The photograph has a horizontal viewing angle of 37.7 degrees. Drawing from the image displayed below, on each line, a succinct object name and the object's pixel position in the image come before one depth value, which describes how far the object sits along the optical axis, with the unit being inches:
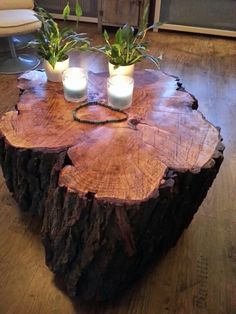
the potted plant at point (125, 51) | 56.2
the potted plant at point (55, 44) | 58.6
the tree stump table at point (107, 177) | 41.2
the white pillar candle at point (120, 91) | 53.5
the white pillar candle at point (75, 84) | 55.2
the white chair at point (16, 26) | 99.8
